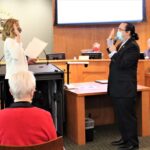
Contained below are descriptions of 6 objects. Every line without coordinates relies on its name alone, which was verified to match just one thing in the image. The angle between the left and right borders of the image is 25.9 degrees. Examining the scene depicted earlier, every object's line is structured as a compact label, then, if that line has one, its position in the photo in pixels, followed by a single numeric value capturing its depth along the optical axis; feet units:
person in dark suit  11.75
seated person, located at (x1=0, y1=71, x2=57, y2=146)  6.06
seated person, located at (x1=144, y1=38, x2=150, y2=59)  20.28
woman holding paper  11.91
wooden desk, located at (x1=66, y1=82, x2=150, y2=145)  13.02
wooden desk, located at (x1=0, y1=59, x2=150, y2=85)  18.42
